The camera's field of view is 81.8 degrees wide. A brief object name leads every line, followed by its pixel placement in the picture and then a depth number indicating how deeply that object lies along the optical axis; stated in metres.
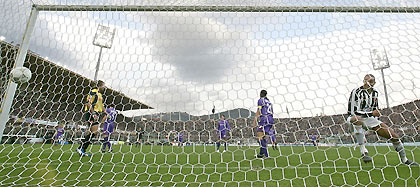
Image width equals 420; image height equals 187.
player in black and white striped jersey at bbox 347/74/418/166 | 2.65
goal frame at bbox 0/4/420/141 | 2.91
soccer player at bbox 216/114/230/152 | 6.75
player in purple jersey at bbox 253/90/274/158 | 3.67
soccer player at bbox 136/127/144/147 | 6.47
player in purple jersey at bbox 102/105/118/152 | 4.58
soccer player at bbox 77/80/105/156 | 3.54
